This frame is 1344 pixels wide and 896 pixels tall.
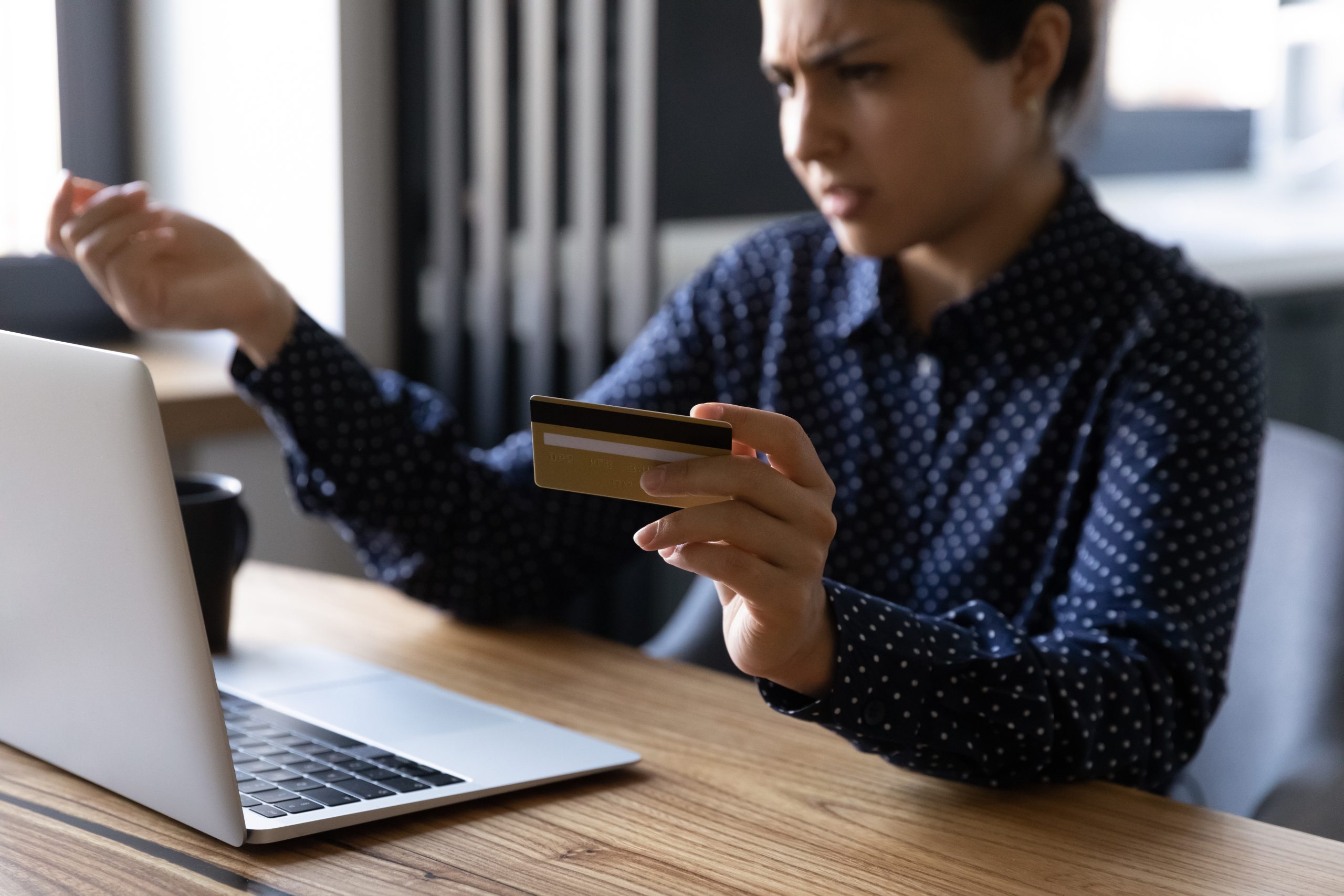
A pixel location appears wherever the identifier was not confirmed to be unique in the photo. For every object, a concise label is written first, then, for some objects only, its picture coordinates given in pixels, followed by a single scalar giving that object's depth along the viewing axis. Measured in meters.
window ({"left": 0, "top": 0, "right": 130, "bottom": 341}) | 1.81
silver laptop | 0.60
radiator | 1.62
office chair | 1.06
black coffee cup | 0.94
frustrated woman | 0.84
